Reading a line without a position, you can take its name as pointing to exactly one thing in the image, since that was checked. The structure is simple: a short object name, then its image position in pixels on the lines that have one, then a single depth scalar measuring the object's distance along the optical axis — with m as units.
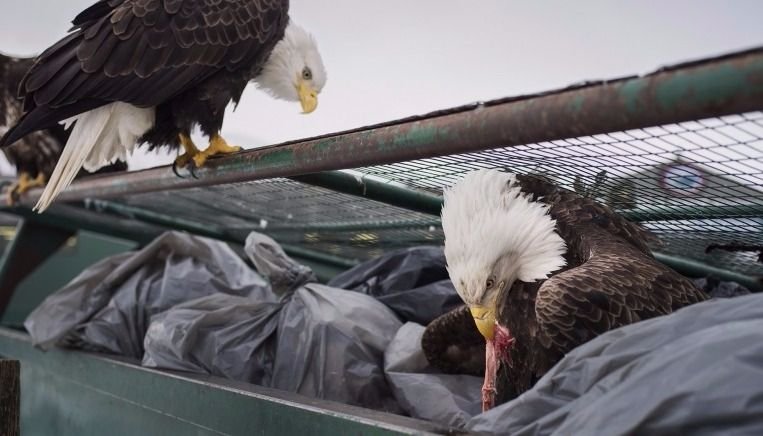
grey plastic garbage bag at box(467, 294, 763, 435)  0.94
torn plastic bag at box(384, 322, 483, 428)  1.99
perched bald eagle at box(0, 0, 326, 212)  2.31
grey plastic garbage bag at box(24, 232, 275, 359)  2.78
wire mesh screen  1.42
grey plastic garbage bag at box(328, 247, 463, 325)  2.49
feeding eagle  1.67
